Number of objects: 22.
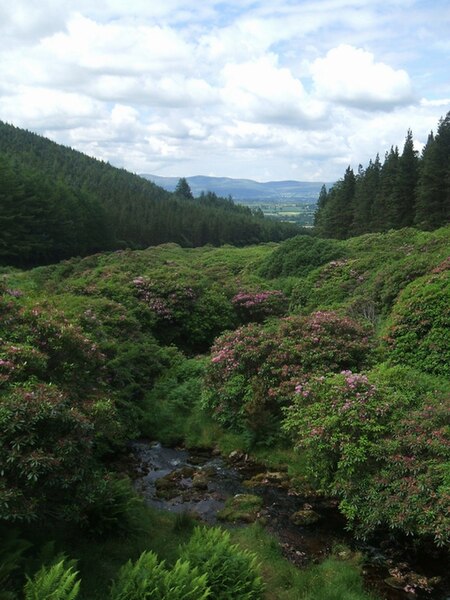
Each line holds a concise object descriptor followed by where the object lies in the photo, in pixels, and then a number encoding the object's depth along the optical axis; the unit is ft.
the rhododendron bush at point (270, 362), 53.62
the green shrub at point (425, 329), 51.89
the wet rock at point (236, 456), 53.36
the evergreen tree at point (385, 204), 192.44
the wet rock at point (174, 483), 45.65
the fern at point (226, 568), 28.37
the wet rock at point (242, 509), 41.45
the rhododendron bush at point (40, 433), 25.26
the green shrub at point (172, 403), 59.52
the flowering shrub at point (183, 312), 86.53
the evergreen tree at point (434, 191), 166.40
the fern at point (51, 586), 22.50
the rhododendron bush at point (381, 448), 34.55
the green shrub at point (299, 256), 116.06
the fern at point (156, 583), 25.13
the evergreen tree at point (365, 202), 214.07
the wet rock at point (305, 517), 41.04
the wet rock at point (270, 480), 47.67
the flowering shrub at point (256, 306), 96.43
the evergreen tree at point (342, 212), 232.73
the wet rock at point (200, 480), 47.16
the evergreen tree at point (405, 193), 188.44
